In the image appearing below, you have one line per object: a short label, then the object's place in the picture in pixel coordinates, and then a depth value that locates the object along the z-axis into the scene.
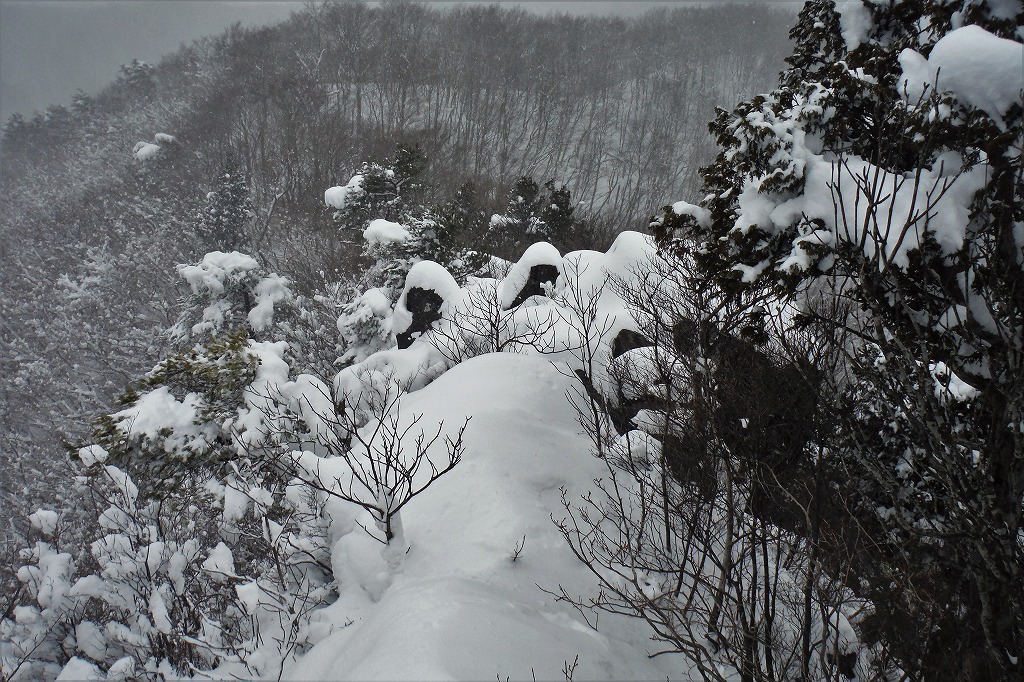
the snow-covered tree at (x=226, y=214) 22.92
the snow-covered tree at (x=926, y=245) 4.03
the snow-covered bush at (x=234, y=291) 14.85
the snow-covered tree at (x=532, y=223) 24.81
